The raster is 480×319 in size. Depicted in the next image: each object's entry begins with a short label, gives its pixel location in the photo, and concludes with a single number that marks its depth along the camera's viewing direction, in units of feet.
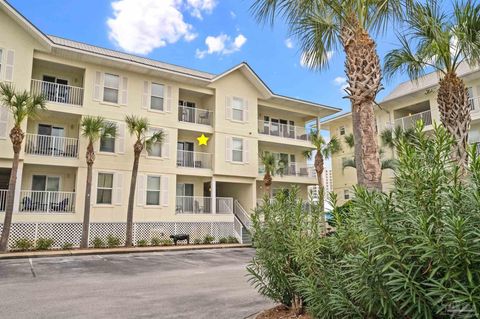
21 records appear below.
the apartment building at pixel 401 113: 76.69
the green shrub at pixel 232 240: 72.94
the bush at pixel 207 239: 70.08
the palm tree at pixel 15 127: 51.11
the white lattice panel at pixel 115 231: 56.90
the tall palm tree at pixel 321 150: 81.05
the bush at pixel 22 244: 54.24
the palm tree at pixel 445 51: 29.55
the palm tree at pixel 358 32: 22.40
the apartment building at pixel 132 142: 59.93
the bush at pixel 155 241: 65.62
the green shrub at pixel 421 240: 8.11
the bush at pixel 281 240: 15.83
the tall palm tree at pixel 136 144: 61.72
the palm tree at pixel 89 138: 57.72
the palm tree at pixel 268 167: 76.13
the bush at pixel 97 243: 60.29
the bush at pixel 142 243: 64.03
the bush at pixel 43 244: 55.98
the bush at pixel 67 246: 58.04
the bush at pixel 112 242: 61.36
